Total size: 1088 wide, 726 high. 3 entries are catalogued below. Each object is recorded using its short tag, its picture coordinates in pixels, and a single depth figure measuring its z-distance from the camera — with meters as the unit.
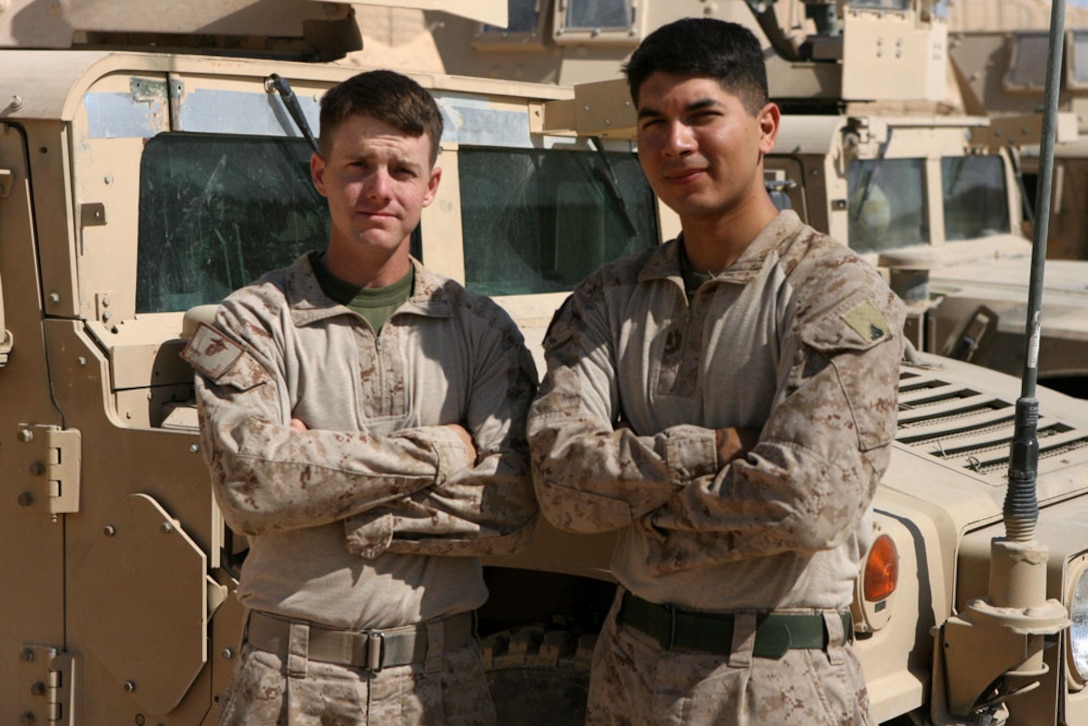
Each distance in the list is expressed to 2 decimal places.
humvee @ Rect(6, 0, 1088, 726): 3.07
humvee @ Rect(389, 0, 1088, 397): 6.83
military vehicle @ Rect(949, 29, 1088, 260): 11.02
